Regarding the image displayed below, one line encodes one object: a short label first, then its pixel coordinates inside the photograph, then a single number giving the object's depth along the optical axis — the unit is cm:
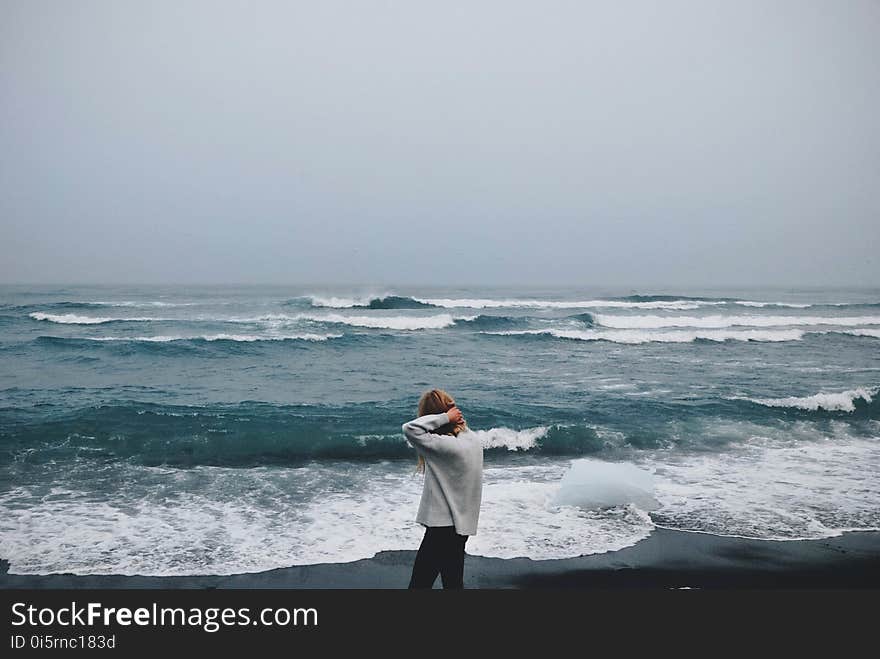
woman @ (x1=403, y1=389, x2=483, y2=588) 292
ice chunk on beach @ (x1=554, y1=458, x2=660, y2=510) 651
